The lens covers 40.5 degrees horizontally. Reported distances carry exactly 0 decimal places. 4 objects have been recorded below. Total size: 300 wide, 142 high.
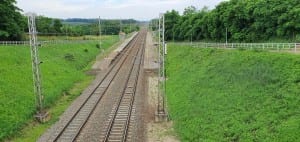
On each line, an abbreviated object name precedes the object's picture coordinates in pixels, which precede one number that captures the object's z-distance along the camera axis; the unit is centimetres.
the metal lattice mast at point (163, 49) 3128
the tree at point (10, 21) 7531
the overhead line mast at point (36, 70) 2992
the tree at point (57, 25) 11667
